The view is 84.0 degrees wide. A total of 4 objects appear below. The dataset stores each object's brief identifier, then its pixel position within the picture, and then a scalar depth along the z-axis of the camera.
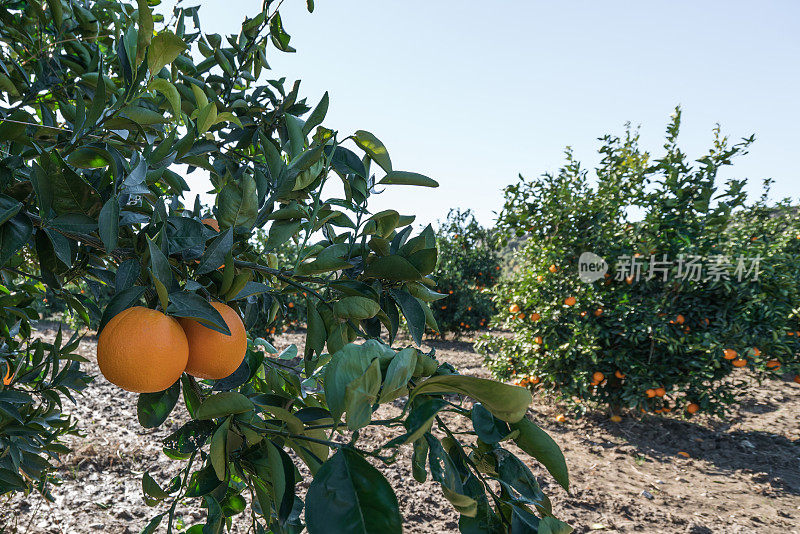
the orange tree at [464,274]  9.98
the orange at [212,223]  0.94
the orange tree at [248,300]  0.46
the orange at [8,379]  1.35
